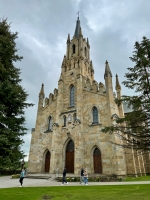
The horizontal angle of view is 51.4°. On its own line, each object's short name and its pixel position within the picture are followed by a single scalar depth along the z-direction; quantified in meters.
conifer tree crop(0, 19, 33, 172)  10.67
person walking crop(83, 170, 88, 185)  14.37
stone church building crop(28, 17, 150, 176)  20.00
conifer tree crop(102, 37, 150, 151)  11.55
